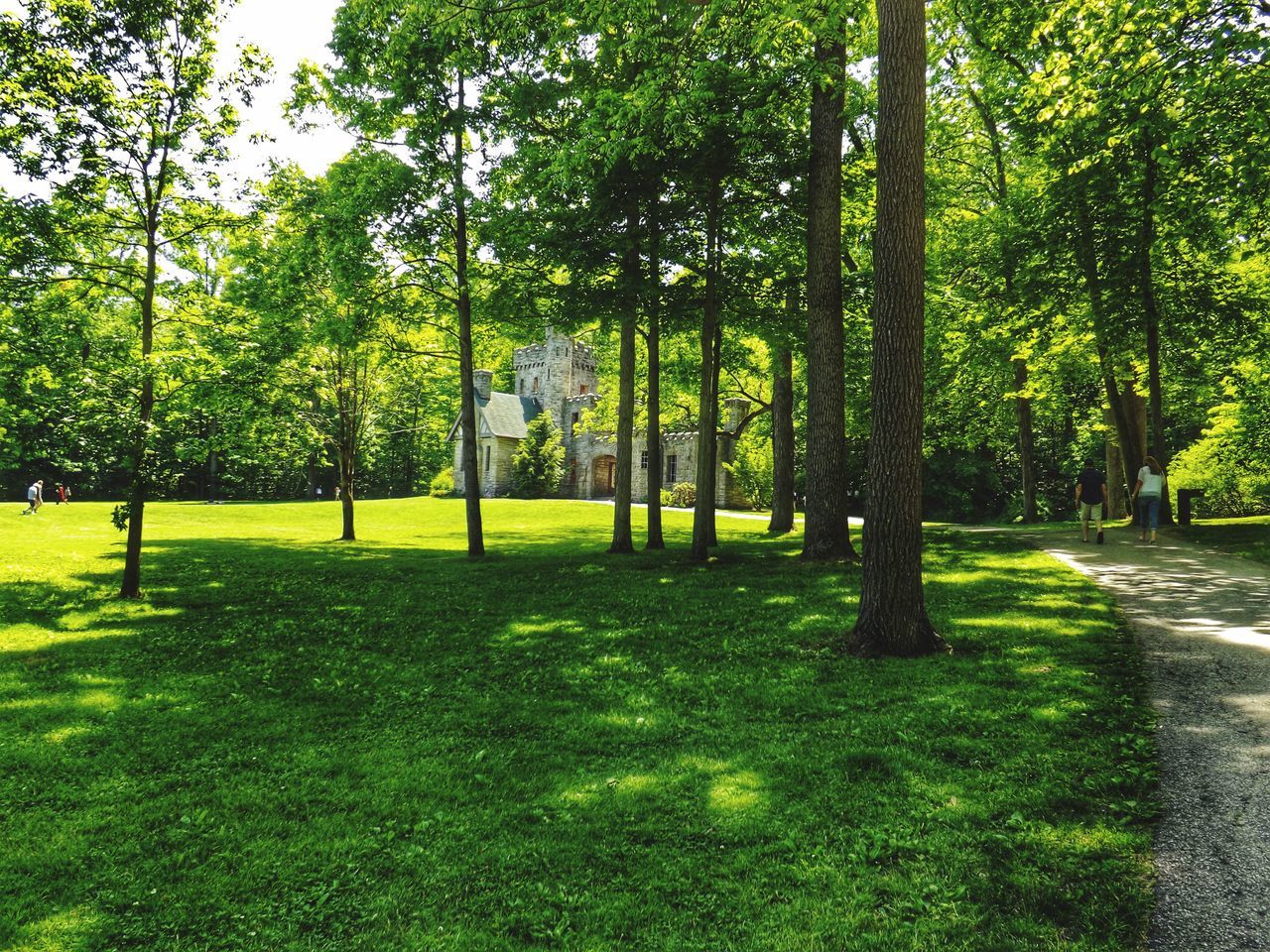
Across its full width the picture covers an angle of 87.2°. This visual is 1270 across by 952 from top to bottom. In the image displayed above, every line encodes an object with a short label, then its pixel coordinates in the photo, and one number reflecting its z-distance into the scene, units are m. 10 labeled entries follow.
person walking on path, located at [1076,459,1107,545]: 13.45
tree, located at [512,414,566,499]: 45.06
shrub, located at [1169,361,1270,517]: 19.59
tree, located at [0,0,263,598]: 9.02
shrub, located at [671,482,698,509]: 38.88
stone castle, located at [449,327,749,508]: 43.59
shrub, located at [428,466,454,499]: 46.56
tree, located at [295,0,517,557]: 13.40
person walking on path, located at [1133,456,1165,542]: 14.04
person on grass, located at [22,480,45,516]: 26.23
